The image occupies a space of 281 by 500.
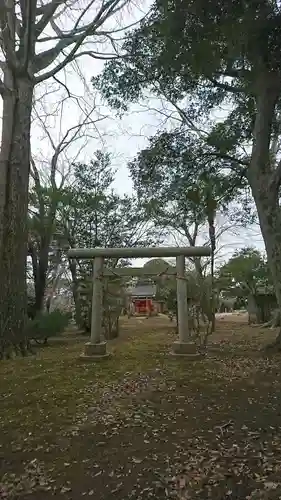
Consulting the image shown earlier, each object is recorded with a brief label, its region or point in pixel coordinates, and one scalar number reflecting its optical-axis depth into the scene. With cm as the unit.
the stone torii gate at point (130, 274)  471
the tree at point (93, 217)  957
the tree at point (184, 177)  639
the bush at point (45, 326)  720
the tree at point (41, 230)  890
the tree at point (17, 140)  496
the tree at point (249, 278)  998
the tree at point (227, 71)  425
